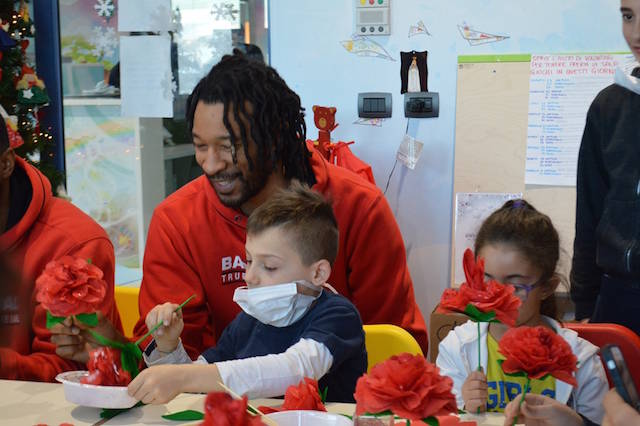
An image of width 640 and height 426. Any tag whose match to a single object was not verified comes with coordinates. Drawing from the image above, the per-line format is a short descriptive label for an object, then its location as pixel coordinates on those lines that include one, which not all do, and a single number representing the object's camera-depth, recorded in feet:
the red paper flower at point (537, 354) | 3.40
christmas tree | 11.00
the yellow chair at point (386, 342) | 5.68
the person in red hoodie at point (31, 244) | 5.67
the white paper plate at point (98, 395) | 4.08
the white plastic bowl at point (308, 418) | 3.61
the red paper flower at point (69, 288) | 3.87
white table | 4.09
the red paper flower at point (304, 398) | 3.77
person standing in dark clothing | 5.78
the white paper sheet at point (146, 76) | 12.85
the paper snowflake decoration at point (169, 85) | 12.89
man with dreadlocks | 6.02
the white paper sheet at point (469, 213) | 11.25
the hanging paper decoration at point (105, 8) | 12.98
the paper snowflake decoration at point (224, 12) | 12.48
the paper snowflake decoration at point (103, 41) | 13.02
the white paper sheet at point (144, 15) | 12.76
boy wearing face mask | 4.57
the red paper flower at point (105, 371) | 4.18
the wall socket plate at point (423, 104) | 11.28
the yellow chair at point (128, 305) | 7.04
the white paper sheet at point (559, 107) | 10.72
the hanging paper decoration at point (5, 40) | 10.50
